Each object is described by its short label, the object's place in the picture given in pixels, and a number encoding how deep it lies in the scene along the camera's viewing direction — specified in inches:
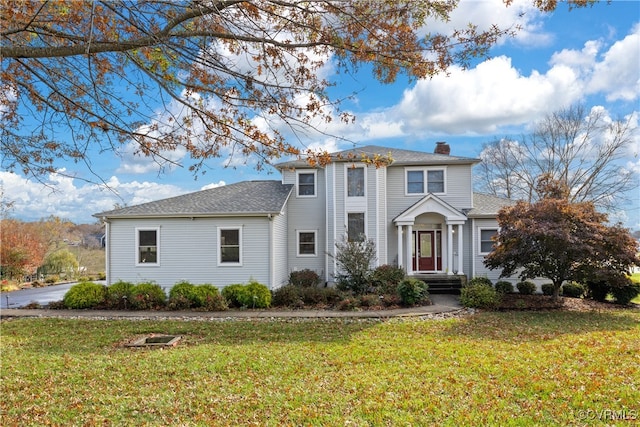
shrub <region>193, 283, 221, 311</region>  535.5
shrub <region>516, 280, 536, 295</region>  661.3
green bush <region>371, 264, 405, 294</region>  596.9
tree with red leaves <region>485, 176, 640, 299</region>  494.6
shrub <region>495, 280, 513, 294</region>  656.4
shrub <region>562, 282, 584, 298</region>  629.6
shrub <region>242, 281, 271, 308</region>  537.0
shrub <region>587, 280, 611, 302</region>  600.5
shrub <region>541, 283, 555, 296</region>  647.8
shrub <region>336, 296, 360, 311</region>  517.3
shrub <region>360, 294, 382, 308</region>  526.0
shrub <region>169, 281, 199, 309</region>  537.6
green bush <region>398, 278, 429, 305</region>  534.5
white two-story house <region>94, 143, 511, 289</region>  629.6
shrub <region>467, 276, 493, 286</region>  613.8
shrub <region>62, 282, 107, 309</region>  547.8
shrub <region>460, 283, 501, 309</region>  528.1
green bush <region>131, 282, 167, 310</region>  543.2
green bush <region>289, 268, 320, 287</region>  677.9
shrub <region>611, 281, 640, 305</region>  571.5
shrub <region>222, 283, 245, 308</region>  545.0
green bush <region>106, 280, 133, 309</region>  552.1
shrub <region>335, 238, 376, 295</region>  593.3
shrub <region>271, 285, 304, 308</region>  545.3
